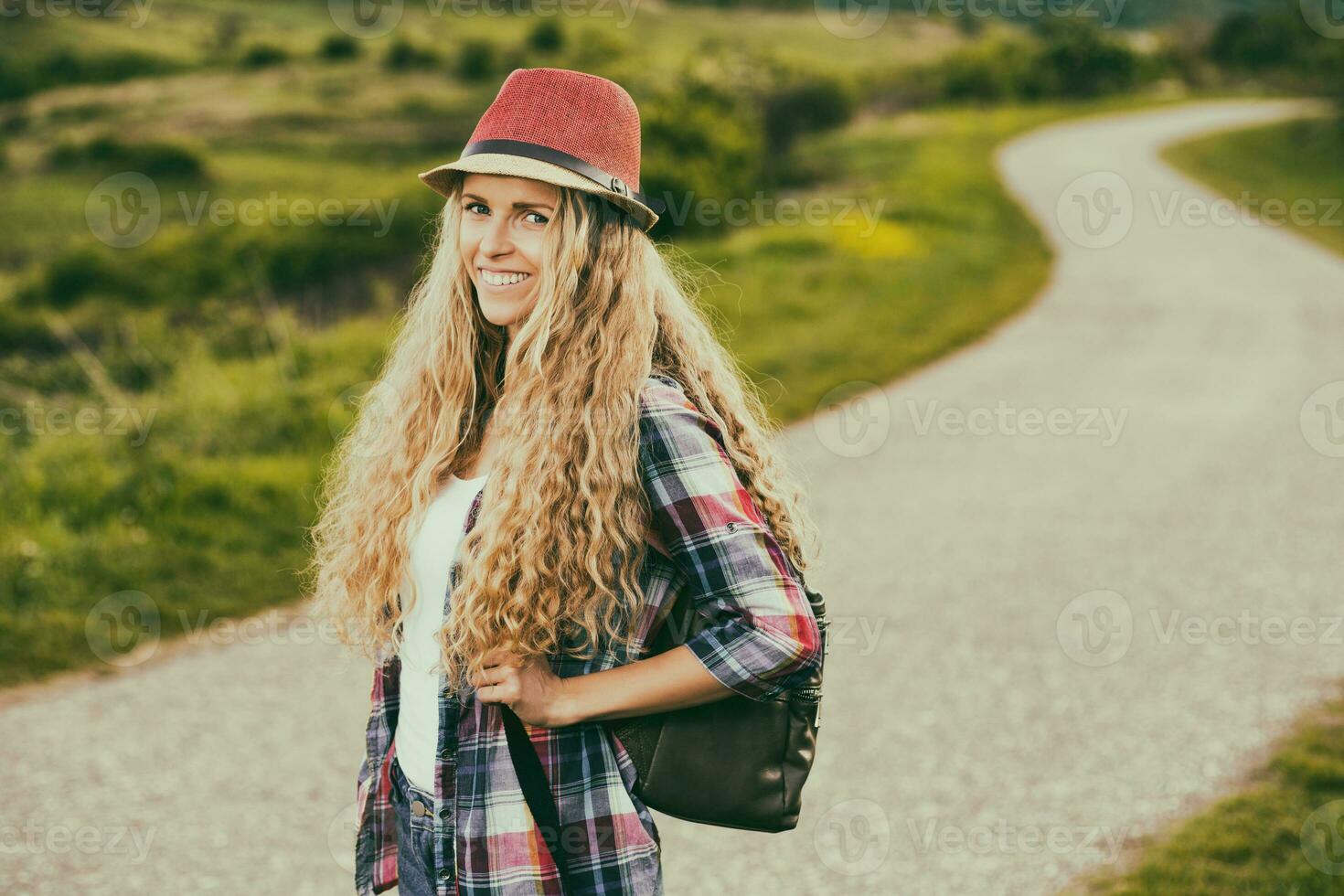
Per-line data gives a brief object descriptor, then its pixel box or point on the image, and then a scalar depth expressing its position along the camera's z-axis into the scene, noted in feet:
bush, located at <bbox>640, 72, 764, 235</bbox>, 57.93
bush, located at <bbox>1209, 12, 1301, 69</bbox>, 115.75
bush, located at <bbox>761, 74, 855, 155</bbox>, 78.23
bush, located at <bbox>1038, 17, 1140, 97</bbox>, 106.11
